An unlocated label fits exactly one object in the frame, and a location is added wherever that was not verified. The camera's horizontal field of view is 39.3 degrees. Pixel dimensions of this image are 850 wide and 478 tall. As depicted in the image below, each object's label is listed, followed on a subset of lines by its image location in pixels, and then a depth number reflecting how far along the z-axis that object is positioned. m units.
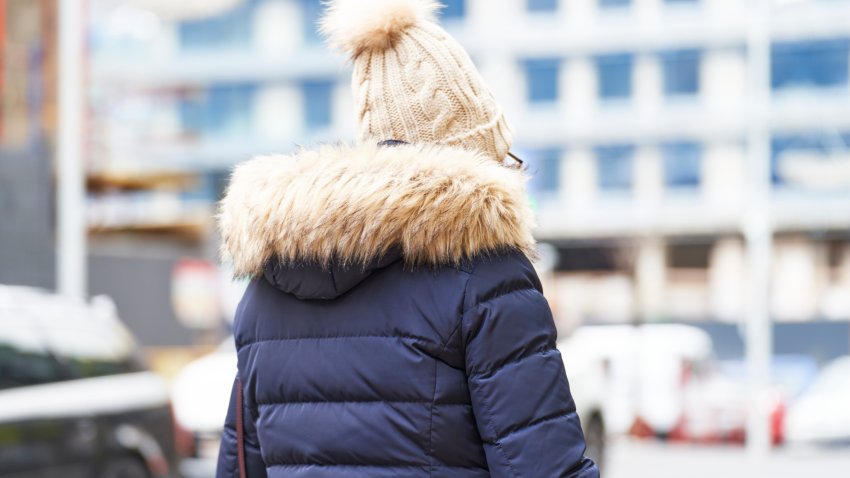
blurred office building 35.91
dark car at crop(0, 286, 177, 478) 6.04
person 1.96
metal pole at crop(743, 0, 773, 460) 16.61
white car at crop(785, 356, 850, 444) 19.28
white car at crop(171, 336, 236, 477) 10.82
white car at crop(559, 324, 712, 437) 21.45
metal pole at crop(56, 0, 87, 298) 12.26
